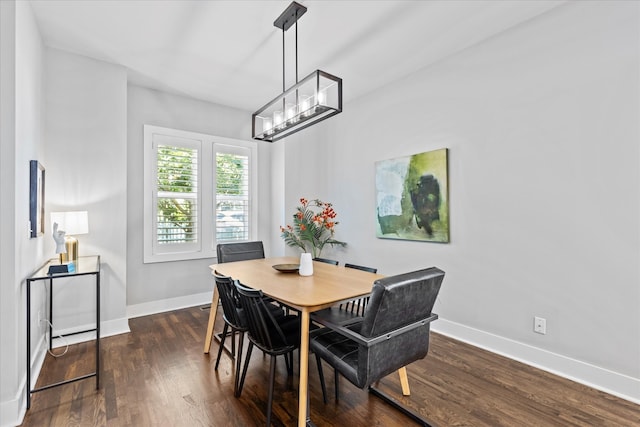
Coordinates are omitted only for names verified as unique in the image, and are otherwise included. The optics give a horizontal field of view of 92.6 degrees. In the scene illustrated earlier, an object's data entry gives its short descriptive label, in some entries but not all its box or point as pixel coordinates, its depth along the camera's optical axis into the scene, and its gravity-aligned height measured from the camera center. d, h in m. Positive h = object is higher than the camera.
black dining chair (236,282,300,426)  1.86 -0.79
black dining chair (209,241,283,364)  3.37 -0.41
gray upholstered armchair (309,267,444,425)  1.53 -0.64
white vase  2.55 -0.43
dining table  1.76 -0.50
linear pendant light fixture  2.28 +0.87
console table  2.07 -0.46
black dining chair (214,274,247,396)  2.21 -0.71
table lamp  2.56 -0.07
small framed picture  2.34 +0.16
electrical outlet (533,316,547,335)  2.55 -0.93
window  4.05 +0.33
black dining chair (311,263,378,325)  1.95 -0.71
